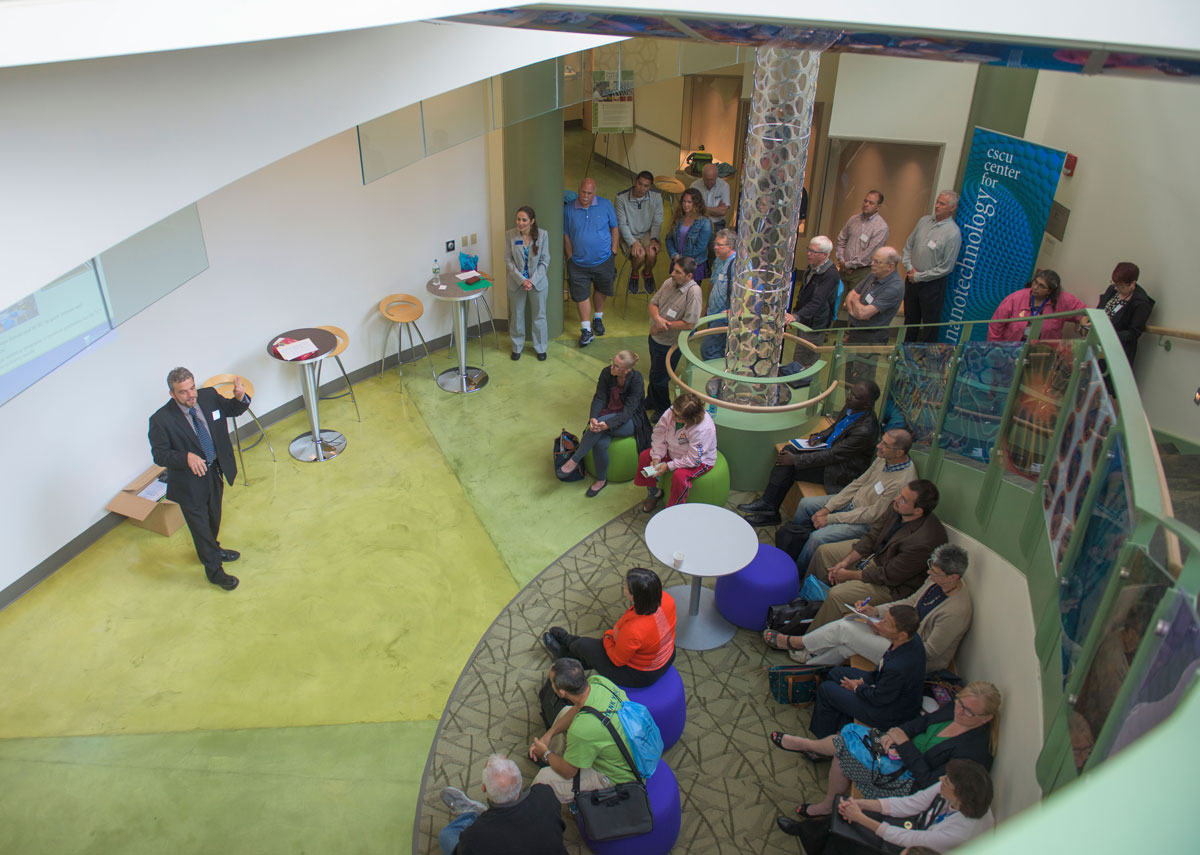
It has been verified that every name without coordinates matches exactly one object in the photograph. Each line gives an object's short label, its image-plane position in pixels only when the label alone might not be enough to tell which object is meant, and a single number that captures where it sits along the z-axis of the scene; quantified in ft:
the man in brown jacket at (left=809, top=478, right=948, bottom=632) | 17.04
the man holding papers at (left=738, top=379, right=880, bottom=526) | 20.58
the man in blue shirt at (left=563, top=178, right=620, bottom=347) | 30.86
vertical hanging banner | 27.35
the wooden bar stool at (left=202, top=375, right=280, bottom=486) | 23.22
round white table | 18.40
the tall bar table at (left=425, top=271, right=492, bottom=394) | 28.09
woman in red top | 15.76
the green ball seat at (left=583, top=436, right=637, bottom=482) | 24.31
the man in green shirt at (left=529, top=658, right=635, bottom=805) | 14.14
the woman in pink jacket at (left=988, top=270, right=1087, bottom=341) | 23.39
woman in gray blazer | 29.12
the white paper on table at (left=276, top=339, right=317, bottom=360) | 23.94
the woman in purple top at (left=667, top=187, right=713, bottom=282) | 31.42
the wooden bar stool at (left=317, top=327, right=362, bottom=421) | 25.00
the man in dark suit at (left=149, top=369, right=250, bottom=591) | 19.03
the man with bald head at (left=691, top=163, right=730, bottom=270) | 33.27
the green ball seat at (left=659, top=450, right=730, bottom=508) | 22.27
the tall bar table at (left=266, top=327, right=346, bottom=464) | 24.61
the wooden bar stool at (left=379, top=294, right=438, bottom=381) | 28.40
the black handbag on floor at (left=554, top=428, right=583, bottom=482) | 24.88
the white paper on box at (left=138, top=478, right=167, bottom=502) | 22.31
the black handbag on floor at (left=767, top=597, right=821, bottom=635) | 18.48
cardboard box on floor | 22.12
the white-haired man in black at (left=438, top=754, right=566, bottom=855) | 12.61
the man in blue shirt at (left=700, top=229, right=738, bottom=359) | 26.99
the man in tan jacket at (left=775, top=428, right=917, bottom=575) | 18.74
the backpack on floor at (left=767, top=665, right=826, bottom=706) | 17.30
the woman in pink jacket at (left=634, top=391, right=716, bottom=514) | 21.35
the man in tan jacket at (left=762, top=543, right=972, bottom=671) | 15.78
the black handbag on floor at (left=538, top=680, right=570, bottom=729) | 16.51
